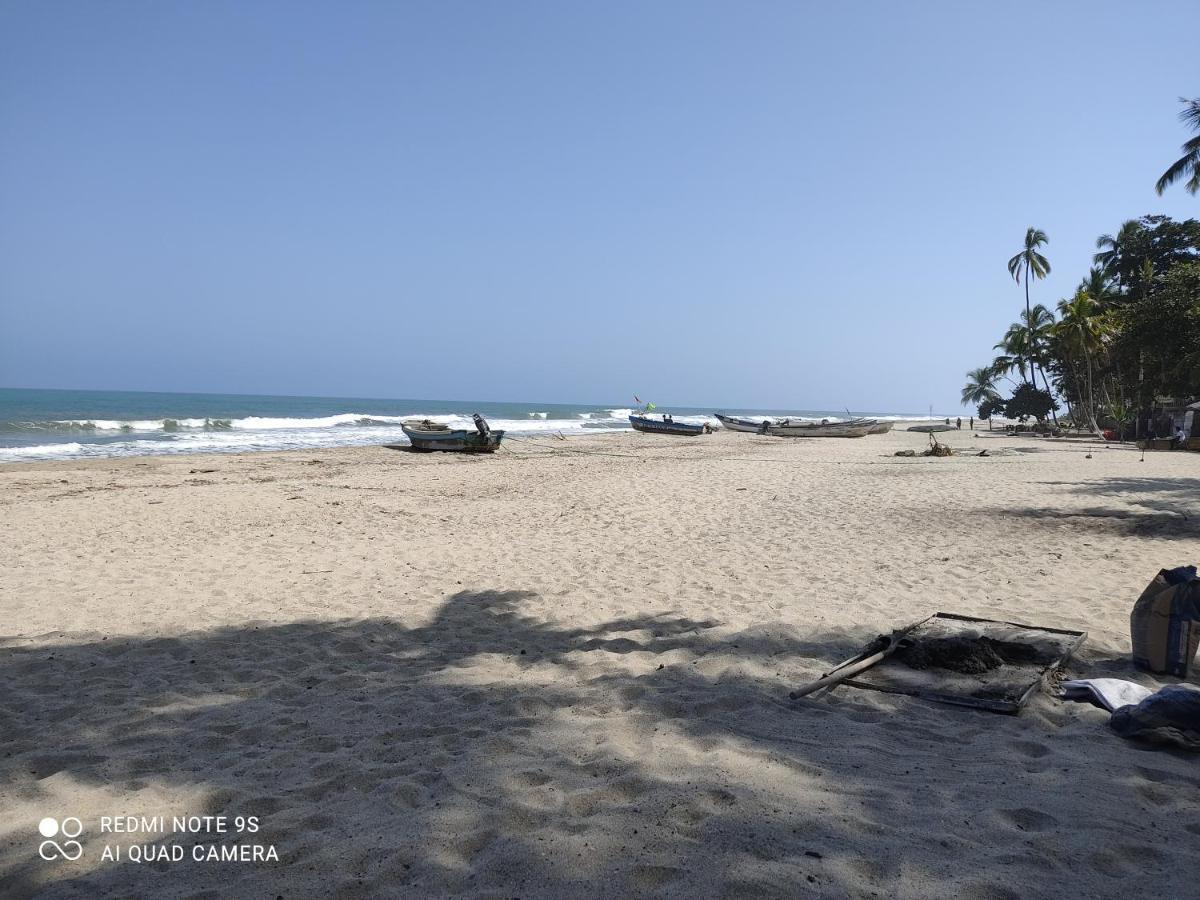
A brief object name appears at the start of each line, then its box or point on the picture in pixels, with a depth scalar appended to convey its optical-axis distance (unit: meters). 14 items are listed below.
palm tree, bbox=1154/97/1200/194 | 26.34
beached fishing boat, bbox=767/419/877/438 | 42.84
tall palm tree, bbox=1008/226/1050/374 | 52.31
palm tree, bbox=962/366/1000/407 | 85.50
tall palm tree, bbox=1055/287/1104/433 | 38.88
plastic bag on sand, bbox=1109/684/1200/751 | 3.49
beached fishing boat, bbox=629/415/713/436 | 44.53
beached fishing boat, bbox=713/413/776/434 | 48.09
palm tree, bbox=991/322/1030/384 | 55.41
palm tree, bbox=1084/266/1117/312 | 45.50
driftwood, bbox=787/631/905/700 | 4.20
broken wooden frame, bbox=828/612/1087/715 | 4.12
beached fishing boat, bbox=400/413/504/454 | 25.45
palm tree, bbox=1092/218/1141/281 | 46.67
